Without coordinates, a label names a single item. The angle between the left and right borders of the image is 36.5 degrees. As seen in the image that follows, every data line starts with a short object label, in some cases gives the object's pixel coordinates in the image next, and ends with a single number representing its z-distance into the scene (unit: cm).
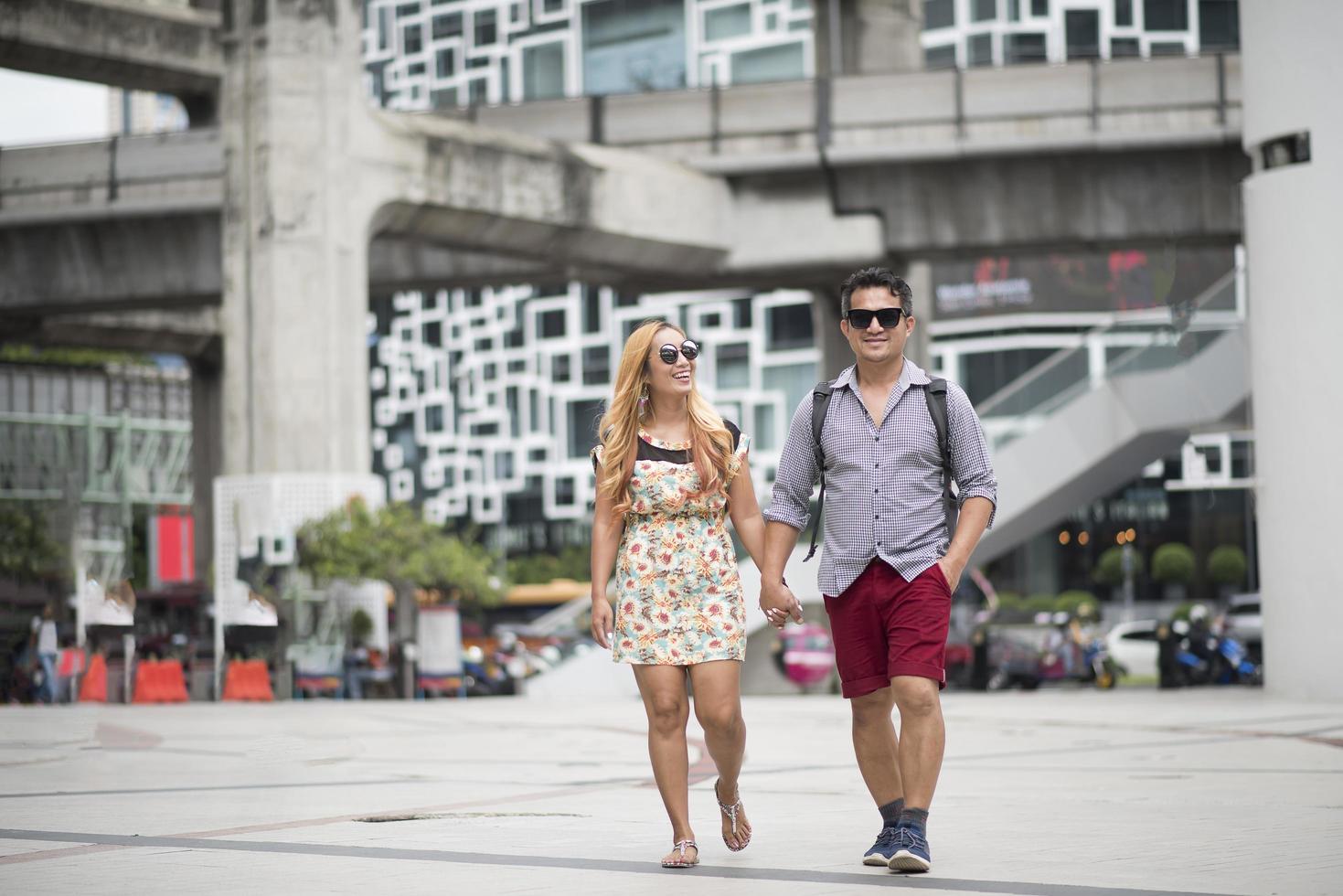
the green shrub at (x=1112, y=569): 7169
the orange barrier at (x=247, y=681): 2880
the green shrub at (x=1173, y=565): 7144
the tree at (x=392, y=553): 2945
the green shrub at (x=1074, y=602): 6072
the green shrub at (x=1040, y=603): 6032
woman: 730
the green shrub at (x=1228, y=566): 6950
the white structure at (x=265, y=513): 2981
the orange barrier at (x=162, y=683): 2811
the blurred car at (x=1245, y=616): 3575
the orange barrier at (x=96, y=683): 2805
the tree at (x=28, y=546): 5569
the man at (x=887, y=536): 704
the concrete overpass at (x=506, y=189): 3006
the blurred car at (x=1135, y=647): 4075
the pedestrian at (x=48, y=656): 2705
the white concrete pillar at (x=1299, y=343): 2183
